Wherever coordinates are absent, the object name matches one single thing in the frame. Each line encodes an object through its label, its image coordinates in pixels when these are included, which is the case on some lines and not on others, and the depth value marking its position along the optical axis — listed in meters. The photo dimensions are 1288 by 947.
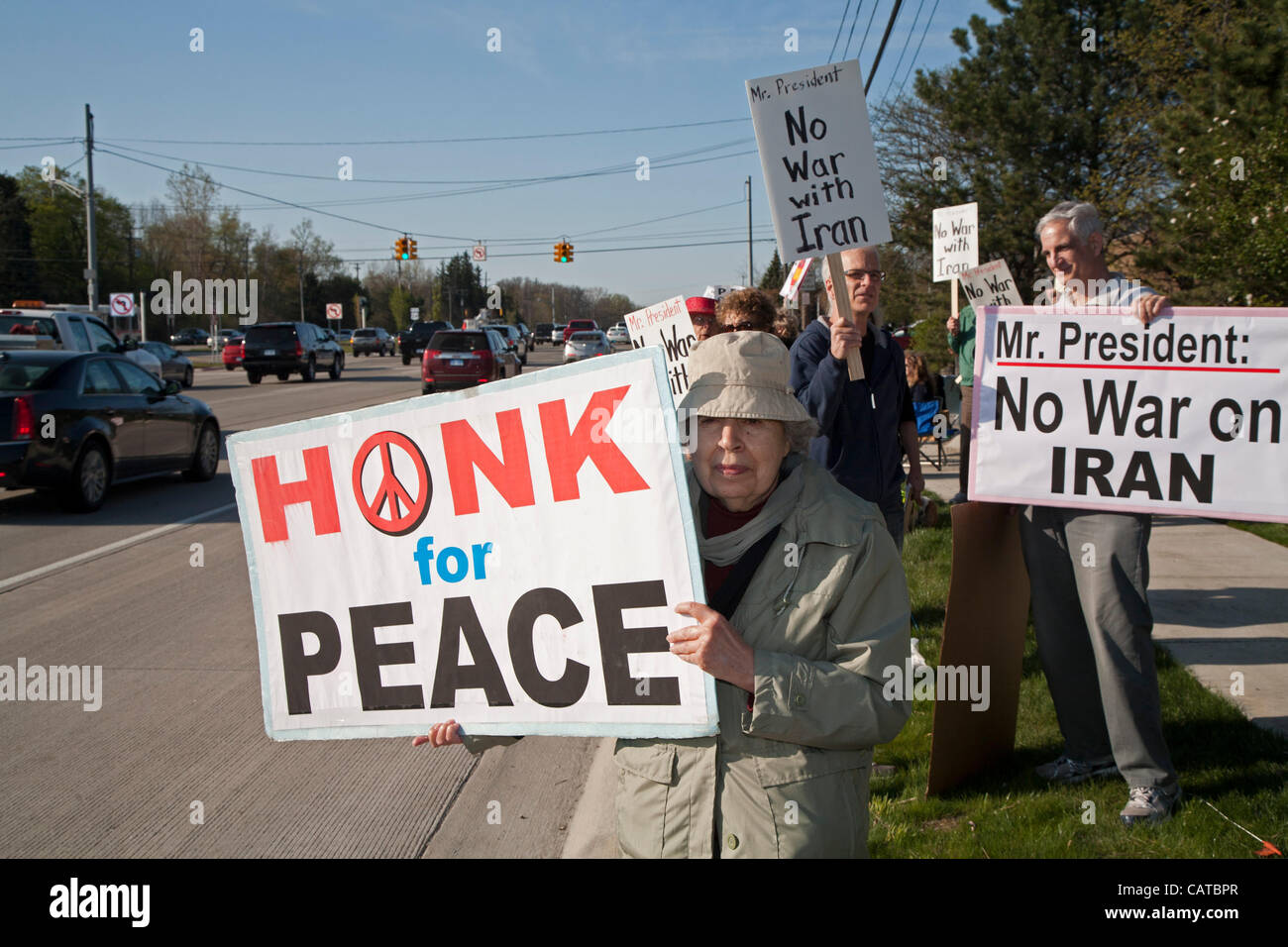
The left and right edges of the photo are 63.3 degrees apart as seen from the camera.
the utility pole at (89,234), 37.38
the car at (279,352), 34.62
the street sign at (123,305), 36.34
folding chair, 13.92
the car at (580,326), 58.11
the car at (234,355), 44.50
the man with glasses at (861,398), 4.21
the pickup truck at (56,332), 18.81
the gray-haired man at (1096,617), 3.91
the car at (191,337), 80.81
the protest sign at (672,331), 7.26
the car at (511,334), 39.87
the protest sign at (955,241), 9.33
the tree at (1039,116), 27.69
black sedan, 10.89
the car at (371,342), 70.50
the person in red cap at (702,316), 7.76
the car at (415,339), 51.09
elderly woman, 2.29
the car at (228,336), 51.50
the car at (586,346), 42.39
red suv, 26.69
